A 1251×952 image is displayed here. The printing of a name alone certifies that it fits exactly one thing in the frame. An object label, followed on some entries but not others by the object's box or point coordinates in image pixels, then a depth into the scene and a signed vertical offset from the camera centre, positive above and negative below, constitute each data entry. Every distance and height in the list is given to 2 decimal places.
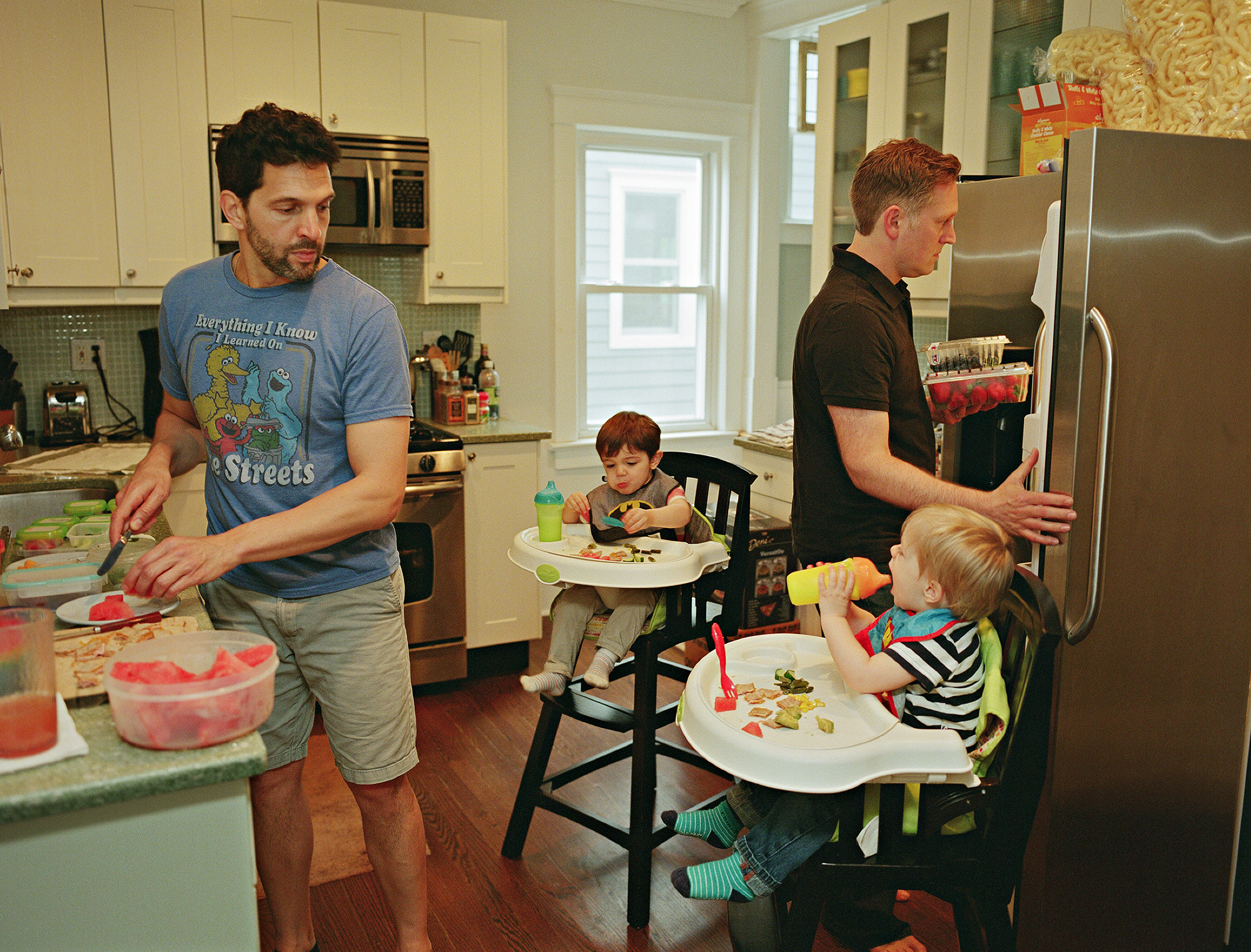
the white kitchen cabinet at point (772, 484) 4.01 -0.65
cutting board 1.25 -0.46
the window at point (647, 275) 4.67 +0.25
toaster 3.59 -0.34
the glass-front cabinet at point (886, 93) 3.38 +0.86
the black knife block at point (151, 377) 3.78 -0.21
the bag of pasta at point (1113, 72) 2.30 +0.62
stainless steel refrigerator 1.93 -0.41
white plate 1.53 -0.45
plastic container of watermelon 1.10 -0.43
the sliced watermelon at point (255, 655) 1.21 -0.41
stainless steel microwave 3.67 +0.50
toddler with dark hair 2.50 -0.52
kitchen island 1.05 -0.59
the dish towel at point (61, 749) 1.06 -0.47
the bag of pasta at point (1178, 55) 2.19 +0.62
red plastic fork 1.68 -0.61
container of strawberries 2.08 -0.13
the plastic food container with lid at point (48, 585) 1.63 -0.44
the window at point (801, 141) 4.78 +0.92
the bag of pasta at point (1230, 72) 2.11 +0.56
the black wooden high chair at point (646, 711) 2.35 -0.95
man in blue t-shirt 1.75 -0.27
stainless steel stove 3.65 -0.86
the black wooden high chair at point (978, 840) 1.54 -0.83
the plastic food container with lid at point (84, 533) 1.94 -0.42
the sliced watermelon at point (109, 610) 1.52 -0.45
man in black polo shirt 1.95 -0.13
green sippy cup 2.50 -0.47
